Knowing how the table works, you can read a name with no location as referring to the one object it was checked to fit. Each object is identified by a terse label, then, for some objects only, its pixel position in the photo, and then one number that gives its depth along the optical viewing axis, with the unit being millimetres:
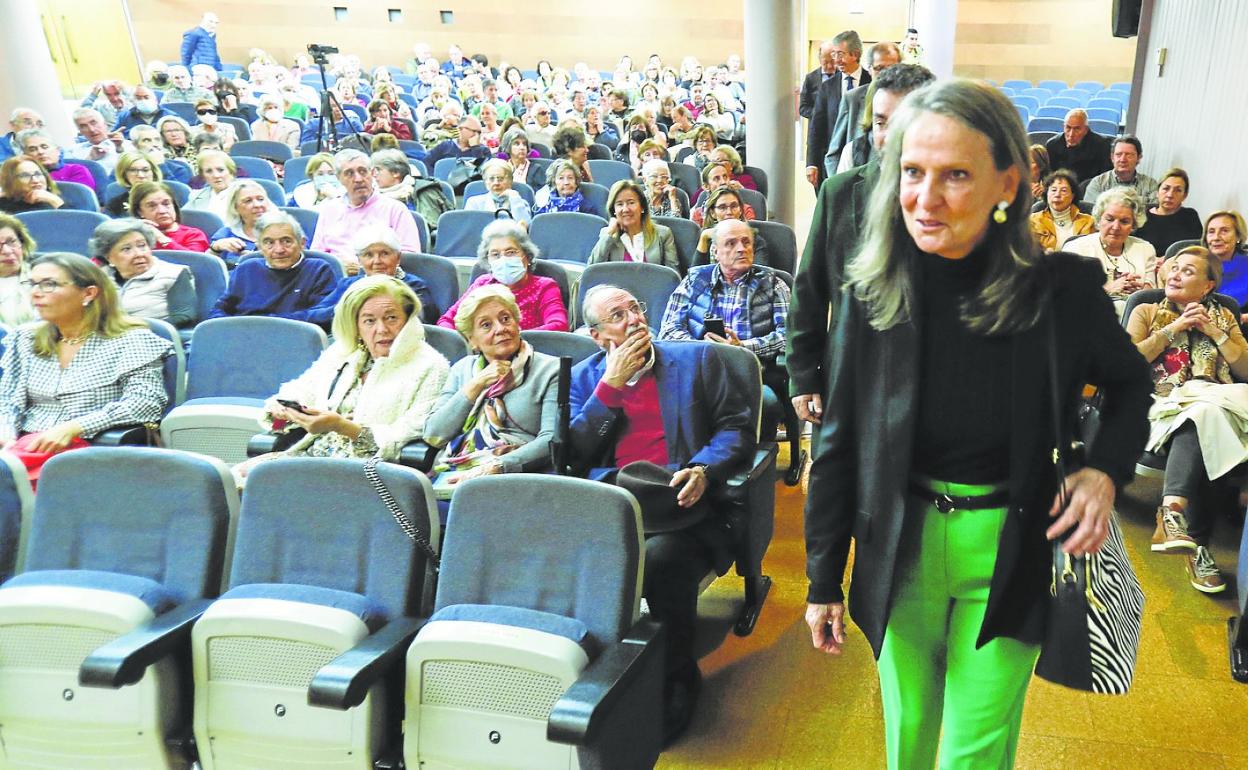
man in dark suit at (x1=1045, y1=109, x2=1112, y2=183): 5996
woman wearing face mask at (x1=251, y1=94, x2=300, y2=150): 8711
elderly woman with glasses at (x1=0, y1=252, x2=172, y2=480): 2902
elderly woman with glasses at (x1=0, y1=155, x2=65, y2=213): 5109
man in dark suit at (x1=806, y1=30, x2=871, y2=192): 5113
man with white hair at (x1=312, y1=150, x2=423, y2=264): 4594
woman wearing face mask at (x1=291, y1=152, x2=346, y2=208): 5746
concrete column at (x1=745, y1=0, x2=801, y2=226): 6230
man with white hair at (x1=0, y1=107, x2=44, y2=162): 6719
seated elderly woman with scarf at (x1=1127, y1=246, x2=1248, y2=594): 2727
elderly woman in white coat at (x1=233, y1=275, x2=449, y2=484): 2756
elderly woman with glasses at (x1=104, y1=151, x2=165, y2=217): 5357
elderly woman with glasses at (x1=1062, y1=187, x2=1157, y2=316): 3953
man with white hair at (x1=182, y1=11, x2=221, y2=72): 11672
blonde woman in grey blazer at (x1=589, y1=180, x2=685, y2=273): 4301
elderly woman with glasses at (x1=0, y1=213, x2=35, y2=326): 3641
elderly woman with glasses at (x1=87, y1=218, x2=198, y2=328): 3682
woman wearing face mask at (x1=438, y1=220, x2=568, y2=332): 3654
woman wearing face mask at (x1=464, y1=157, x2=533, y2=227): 5281
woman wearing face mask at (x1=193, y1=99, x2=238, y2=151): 7668
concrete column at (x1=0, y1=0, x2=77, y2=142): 7457
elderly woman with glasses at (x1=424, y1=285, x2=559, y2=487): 2674
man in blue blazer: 2335
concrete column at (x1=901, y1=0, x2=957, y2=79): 7512
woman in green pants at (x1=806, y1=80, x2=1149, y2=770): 1059
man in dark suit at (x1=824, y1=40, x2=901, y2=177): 4363
